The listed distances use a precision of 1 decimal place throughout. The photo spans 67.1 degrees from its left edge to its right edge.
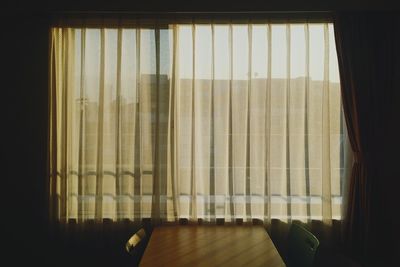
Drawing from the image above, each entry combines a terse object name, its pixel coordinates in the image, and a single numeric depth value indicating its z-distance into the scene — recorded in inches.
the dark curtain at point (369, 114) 85.4
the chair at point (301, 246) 65.4
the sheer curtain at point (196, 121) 89.0
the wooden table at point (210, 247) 62.2
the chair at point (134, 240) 65.8
